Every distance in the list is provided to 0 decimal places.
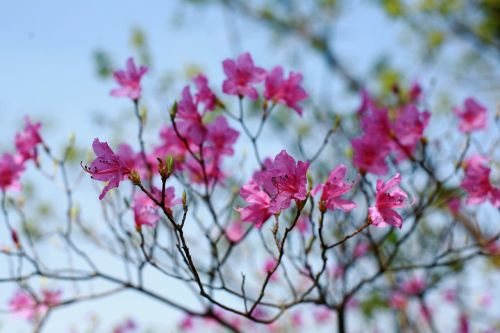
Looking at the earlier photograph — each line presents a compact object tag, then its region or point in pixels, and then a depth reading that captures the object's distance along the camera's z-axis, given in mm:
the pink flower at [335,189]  1675
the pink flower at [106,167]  1578
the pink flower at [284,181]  1561
